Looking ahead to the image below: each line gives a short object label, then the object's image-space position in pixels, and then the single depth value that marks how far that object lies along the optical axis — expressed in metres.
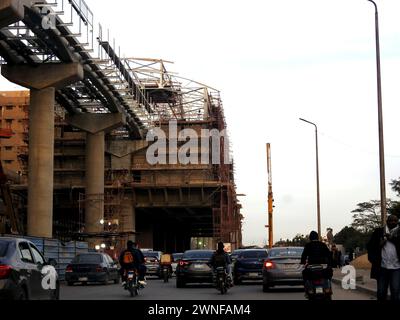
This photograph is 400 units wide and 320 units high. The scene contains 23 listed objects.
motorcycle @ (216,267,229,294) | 22.53
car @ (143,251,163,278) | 40.03
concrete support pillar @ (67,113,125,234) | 63.88
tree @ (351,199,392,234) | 116.25
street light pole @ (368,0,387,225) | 24.52
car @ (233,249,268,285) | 29.72
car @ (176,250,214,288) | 27.36
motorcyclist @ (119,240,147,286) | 22.33
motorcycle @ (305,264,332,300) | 13.77
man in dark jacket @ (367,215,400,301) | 12.83
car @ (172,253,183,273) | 45.91
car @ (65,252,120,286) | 30.77
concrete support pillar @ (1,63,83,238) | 47.94
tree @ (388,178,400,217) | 81.88
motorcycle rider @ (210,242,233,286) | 22.91
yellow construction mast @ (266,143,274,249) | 59.46
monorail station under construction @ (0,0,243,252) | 47.81
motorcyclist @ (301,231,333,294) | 13.99
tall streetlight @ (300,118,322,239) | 48.72
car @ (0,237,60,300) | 11.78
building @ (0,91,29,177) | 110.50
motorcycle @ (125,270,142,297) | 21.87
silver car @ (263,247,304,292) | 23.08
